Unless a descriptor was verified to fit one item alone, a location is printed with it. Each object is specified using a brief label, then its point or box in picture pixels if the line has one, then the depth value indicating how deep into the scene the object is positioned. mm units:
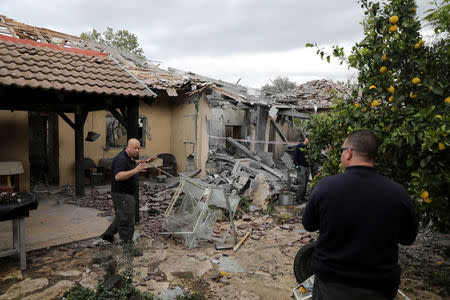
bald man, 5113
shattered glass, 5691
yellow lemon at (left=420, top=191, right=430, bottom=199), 3027
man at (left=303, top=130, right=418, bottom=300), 1989
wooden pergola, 5812
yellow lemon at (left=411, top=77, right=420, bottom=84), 3188
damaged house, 10992
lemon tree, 3049
